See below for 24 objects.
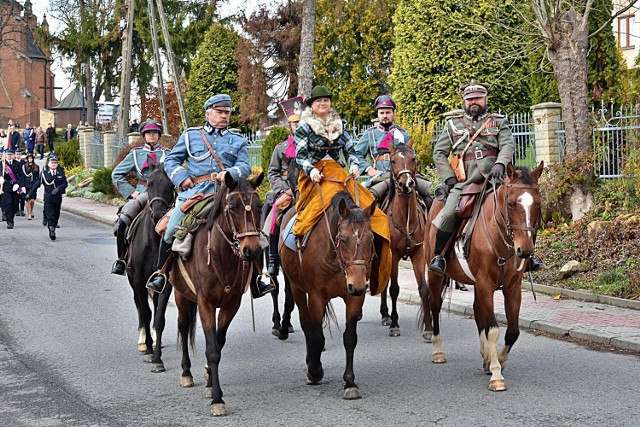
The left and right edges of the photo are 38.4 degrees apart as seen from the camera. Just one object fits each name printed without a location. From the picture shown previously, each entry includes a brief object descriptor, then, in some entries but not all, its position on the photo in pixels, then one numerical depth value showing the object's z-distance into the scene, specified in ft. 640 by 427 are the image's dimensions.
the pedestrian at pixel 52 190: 76.95
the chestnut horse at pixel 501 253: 27.17
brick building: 293.43
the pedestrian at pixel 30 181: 94.22
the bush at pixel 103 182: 114.52
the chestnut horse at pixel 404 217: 36.42
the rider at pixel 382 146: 39.73
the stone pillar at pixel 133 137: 116.72
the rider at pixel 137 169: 37.86
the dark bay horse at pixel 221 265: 25.91
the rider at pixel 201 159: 29.99
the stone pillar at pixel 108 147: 134.10
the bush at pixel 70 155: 156.25
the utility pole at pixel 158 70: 113.30
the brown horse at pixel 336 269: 26.05
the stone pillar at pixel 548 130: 57.57
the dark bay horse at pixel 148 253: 33.50
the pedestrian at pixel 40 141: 182.48
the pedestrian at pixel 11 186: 86.94
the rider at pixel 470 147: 30.86
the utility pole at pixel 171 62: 109.60
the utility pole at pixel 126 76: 123.85
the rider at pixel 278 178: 36.76
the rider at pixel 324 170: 28.58
